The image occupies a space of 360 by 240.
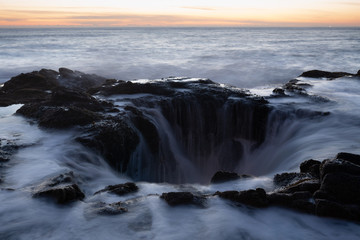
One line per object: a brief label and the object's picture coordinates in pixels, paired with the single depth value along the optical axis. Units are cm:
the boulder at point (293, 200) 414
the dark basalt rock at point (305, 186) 436
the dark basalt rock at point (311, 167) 479
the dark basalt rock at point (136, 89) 978
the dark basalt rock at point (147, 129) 785
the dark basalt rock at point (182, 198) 434
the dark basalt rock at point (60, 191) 432
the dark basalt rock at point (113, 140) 657
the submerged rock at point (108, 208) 413
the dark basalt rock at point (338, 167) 416
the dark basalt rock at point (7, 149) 561
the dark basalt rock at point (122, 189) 470
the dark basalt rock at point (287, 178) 484
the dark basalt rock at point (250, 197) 427
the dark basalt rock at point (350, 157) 455
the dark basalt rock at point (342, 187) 397
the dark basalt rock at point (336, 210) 390
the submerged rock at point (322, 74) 1461
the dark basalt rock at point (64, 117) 728
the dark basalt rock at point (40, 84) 1132
